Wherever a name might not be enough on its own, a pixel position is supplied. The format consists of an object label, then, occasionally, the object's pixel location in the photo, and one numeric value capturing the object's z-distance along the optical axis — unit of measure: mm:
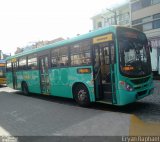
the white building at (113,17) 22673
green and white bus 4973
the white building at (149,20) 16887
